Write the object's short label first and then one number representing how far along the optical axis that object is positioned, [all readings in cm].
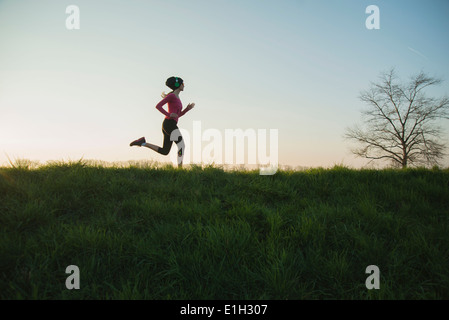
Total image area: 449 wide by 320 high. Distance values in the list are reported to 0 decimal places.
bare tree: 1641
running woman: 671
